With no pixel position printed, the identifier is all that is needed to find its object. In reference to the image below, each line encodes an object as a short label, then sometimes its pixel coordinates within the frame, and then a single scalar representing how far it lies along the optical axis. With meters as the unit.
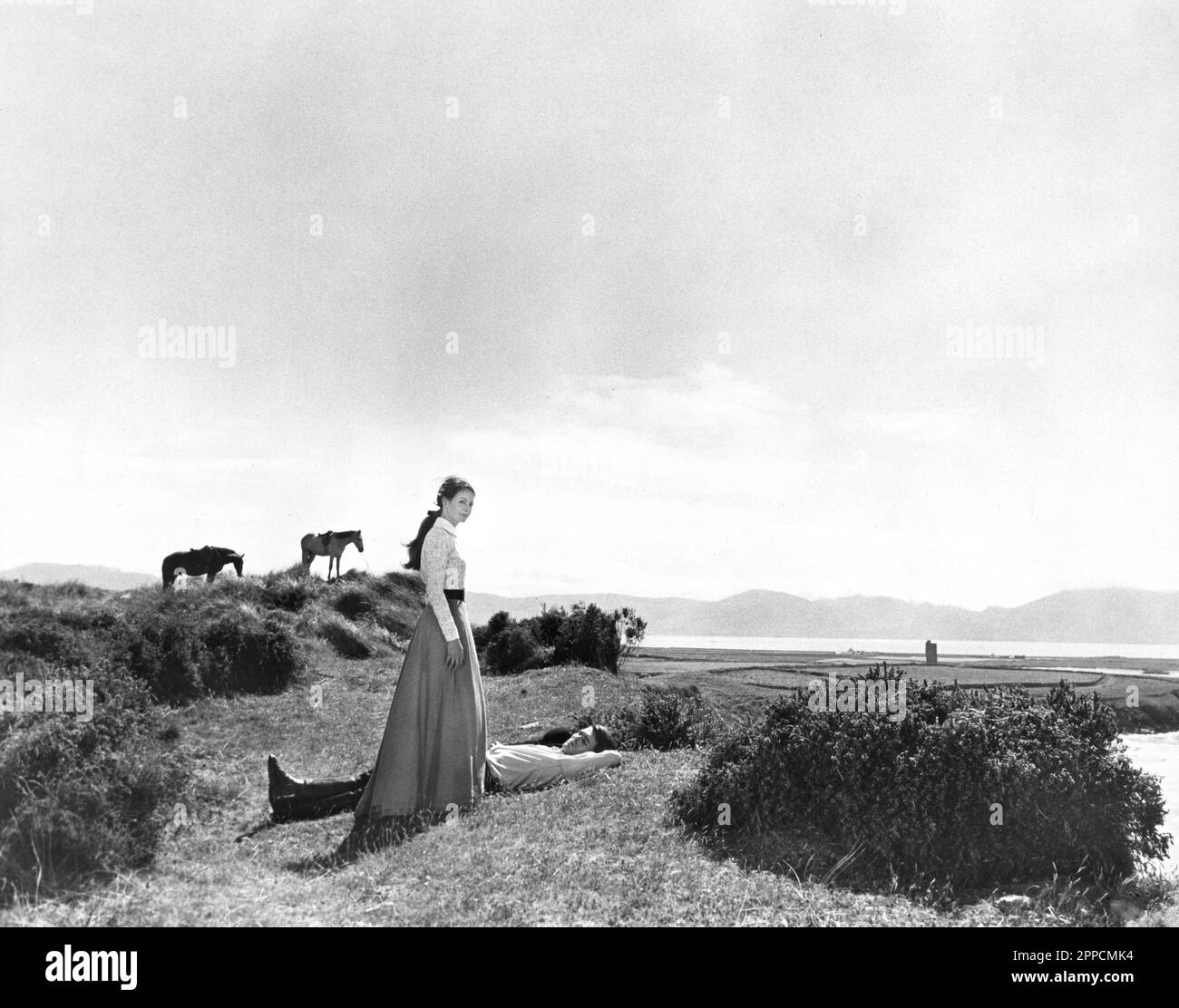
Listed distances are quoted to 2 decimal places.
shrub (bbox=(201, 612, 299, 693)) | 15.29
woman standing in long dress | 7.55
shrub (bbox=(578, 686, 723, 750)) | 11.27
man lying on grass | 7.84
